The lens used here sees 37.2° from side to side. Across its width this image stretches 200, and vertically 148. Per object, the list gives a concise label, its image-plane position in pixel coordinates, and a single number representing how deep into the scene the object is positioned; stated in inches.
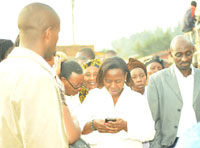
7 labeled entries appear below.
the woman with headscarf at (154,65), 252.1
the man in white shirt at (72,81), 163.9
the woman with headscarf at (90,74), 201.8
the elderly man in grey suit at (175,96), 167.2
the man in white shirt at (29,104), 67.5
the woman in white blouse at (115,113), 131.4
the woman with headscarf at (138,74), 212.7
